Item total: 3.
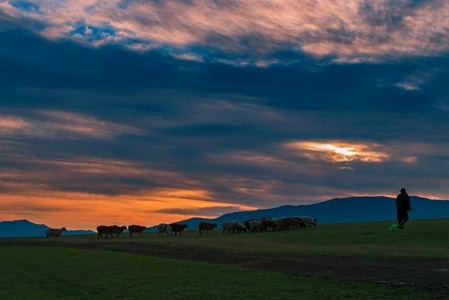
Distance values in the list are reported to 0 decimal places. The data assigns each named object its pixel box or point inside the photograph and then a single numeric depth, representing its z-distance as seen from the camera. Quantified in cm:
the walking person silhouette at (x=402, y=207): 4603
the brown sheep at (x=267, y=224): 7044
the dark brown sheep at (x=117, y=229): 8316
